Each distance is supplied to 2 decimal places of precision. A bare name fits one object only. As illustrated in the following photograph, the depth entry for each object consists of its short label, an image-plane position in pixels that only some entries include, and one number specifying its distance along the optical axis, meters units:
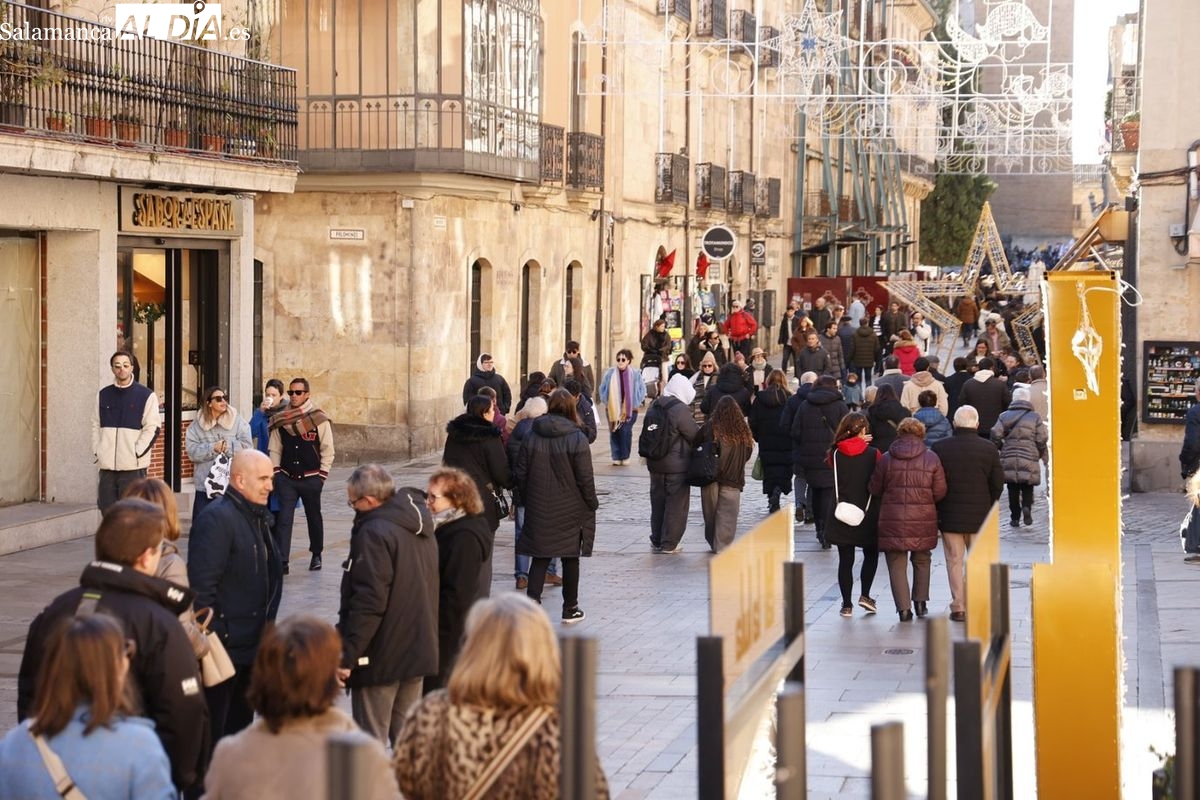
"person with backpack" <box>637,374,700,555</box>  15.93
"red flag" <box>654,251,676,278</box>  35.88
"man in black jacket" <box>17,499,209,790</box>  5.77
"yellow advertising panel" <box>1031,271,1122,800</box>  7.21
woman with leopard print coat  4.24
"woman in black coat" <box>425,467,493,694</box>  8.51
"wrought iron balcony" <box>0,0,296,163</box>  14.96
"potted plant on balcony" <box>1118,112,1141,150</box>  26.60
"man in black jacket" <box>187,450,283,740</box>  7.45
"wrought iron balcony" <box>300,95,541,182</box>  23.80
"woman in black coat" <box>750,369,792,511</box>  17.89
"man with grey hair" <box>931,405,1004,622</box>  12.84
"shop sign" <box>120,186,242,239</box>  17.38
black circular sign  30.08
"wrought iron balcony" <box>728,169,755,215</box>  42.59
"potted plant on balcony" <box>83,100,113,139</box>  15.88
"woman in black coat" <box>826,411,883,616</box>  13.16
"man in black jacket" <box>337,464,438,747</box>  7.70
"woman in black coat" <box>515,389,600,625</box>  12.59
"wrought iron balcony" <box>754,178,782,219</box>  45.53
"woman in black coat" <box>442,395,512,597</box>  12.53
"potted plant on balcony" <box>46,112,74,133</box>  15.31
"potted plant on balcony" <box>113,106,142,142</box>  16.36
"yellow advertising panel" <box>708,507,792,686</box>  4.56
